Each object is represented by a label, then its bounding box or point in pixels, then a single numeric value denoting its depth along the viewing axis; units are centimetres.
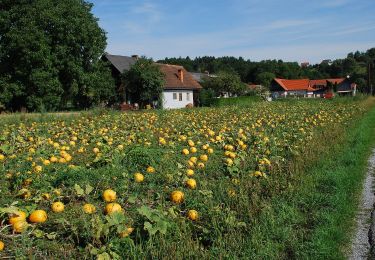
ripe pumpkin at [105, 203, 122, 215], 387
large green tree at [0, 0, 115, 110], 3338
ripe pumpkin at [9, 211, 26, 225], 359
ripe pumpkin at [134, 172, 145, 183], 509
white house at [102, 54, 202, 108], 4341
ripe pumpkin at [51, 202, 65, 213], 402
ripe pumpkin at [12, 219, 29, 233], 346
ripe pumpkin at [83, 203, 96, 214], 390
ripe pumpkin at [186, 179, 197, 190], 499
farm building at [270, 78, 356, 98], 10050
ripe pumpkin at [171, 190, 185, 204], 444
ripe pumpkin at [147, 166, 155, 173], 556
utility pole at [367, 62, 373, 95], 5475
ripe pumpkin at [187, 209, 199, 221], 404
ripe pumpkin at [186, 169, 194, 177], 545
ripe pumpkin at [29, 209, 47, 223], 374
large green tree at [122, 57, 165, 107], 3766
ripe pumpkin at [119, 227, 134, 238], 346
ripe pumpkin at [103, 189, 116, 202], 426
